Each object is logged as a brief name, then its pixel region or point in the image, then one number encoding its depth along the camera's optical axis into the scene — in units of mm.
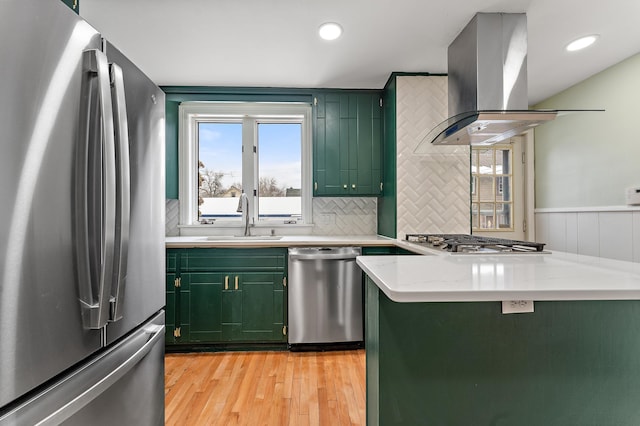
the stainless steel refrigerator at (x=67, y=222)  680
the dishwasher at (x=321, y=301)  2709
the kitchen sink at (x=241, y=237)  3068
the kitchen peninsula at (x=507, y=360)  1062
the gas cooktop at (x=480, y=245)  1758
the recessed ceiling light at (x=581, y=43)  2260
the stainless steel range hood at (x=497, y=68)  1943
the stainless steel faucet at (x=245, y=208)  3297
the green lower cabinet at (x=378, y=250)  2771
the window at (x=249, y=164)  3428
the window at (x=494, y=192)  3668
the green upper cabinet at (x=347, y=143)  3209
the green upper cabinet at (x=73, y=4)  1306
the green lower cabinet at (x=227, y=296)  2703
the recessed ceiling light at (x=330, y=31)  2129
